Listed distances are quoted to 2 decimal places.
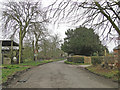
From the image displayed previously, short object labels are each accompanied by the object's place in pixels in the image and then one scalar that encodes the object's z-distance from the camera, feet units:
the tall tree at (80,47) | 110.33
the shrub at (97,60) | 51.04
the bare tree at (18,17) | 70.00
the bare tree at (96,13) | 24.78
